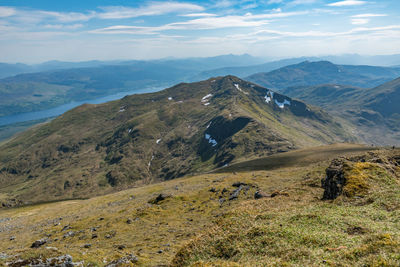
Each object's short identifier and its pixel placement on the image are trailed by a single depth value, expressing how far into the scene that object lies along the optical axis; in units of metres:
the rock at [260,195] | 41.38
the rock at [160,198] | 69.94
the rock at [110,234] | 48.30
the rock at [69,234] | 55.12
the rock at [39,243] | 48.67
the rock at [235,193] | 61.04
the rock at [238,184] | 70.62
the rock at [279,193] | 36.11
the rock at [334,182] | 30.19
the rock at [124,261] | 25.95
